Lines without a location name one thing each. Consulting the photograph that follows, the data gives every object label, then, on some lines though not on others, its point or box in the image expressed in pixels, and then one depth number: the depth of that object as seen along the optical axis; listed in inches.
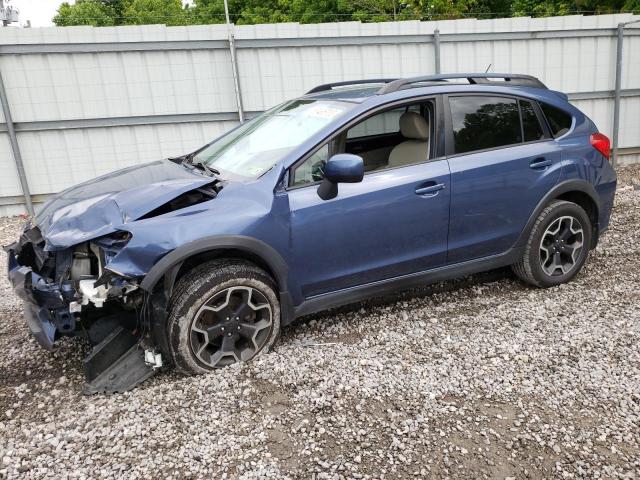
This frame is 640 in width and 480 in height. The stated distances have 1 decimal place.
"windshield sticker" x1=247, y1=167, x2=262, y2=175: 137.8
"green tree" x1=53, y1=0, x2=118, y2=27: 1861.3
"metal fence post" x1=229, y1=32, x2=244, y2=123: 305.1
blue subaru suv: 122.3
